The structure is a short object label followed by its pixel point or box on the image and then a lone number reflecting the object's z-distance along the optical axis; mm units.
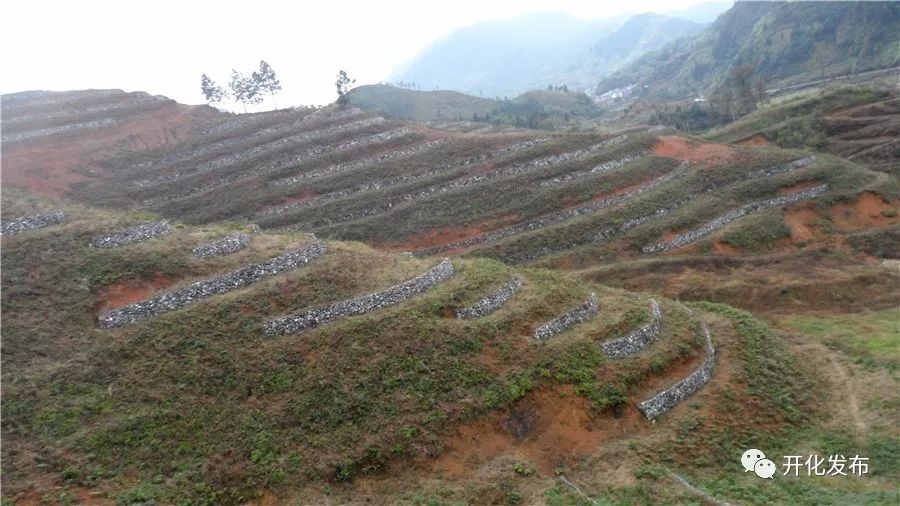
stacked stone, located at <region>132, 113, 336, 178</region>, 56375
